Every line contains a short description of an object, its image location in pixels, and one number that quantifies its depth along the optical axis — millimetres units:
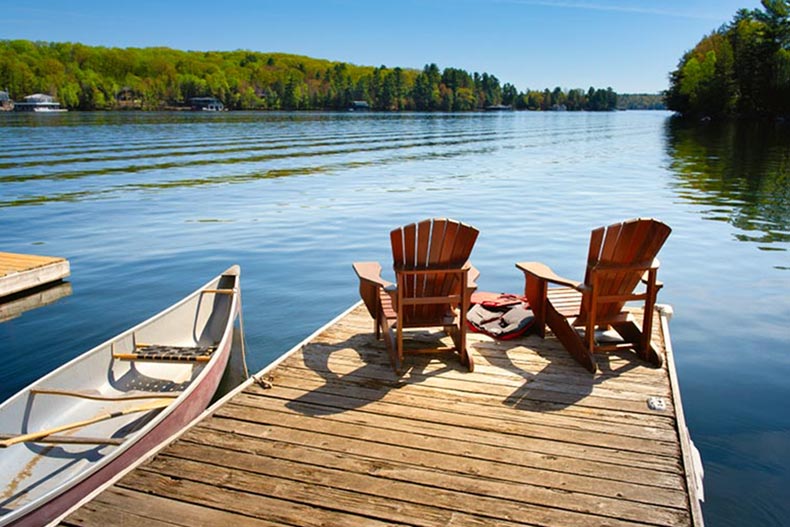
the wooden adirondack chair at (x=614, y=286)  4652
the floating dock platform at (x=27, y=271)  9141
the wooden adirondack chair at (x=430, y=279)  4586
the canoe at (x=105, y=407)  3576
